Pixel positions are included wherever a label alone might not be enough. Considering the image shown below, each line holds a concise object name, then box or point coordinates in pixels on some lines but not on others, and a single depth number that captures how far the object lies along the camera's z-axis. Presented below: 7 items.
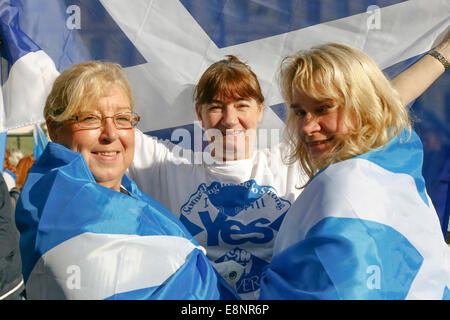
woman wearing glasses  1.42
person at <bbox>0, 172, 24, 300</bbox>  2.31
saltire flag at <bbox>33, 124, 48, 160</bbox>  2.73
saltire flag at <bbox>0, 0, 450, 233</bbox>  2.46
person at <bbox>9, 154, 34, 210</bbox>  4.93
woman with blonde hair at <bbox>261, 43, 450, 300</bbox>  1.24
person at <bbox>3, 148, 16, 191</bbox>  4.36
